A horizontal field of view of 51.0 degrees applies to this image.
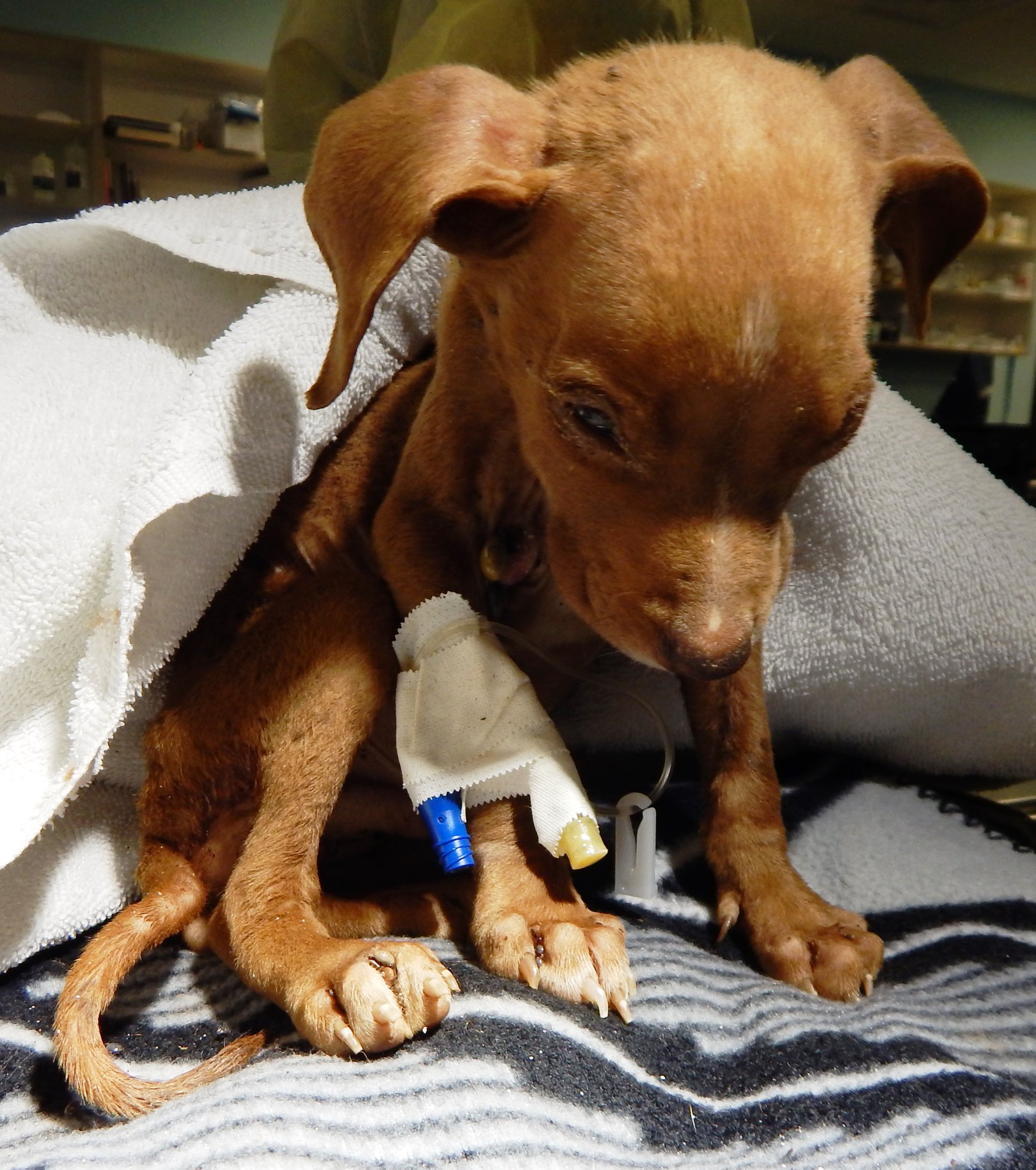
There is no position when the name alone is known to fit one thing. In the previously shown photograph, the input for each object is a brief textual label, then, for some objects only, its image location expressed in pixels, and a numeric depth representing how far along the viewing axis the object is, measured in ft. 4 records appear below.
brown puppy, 0.57
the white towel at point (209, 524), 0.72
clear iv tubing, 0.77
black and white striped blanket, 0.49
